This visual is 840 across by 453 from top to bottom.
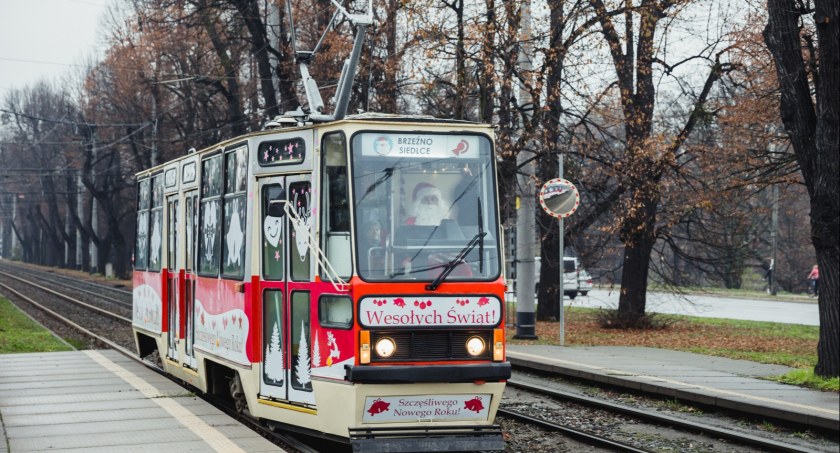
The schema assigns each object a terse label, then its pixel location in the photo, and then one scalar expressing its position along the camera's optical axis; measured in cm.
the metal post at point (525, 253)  2203
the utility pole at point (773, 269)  4906
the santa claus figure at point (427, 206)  956
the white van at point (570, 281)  4419
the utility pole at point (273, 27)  3091
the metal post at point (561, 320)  1917
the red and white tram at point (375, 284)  929
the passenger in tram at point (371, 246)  939
